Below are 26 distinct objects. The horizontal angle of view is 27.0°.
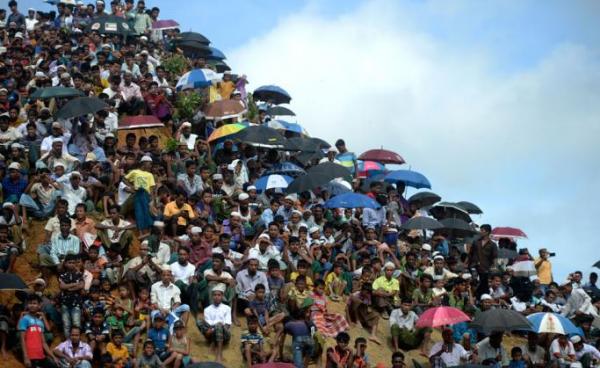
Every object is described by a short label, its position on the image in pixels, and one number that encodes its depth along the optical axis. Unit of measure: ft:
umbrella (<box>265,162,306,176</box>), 98.94
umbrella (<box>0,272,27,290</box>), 69.41
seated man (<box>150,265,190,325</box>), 73.10
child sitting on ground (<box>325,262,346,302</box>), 83.46
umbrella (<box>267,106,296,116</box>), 122.93
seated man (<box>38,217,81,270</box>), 76.07
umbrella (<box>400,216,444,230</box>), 95.35
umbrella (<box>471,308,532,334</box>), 78.12
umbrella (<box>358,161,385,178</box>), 112.15
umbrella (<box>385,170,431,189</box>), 104.75
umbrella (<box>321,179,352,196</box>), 98.94
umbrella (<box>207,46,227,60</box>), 134.85
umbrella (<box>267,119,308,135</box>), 114.18
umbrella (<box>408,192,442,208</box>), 104.68
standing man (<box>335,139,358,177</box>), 107.65
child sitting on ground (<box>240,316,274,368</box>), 72.69
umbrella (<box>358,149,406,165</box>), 113.50
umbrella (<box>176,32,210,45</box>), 132.53
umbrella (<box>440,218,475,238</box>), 100.07
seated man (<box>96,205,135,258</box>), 79.30
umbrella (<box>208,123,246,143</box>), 100.78
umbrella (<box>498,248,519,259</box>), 101.34
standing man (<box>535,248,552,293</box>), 99.17
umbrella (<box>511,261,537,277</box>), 95.14
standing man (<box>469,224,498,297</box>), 92.27
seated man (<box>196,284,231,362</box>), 73.51
